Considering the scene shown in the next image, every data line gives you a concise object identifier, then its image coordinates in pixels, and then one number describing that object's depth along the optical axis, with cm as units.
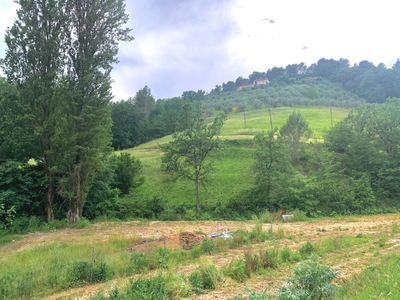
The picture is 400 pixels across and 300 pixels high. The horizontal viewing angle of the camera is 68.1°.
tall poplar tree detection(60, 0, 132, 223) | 1895
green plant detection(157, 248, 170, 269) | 918
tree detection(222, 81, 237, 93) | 18050
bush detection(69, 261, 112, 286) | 841
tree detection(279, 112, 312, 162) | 3644
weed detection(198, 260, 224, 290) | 729
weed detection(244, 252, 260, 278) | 823
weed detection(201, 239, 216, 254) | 1104
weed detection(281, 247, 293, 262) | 934
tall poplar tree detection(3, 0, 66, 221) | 1884
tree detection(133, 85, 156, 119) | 10046
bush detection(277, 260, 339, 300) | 551
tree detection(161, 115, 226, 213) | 2386
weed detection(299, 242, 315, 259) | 1015
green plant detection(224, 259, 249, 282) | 778
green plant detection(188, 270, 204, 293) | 706
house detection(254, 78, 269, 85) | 18838
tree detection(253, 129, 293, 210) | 2288
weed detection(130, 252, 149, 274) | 894
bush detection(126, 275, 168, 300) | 613
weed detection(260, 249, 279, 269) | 873
